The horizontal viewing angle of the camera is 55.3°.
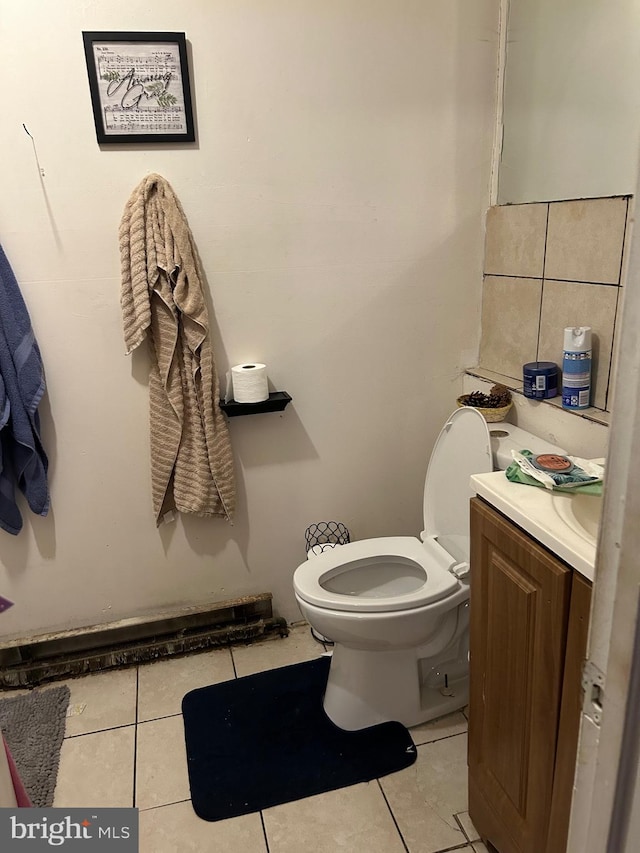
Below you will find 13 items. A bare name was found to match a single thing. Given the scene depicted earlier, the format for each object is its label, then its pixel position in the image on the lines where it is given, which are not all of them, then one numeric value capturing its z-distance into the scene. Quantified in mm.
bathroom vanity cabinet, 1011
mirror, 1497
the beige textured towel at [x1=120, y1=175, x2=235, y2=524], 1706
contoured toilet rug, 1584
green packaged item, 1191
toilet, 1600
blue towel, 1692
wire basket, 2160
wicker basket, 1812
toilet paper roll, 1849
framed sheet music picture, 1616
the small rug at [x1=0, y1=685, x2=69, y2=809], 1608
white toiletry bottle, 1538
